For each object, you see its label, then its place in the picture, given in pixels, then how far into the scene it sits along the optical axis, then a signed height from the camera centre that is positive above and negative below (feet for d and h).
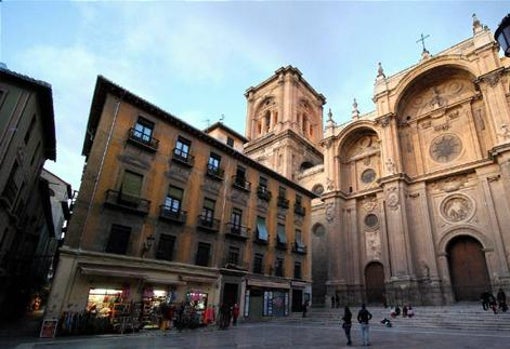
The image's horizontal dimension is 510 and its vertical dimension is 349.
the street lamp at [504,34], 16.16 +14.01
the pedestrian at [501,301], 55.06 +2.40
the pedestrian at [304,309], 72.33 -1.59
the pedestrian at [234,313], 60.80 -3.06
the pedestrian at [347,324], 35.81 -2.11
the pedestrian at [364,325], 34.88 -2.01
